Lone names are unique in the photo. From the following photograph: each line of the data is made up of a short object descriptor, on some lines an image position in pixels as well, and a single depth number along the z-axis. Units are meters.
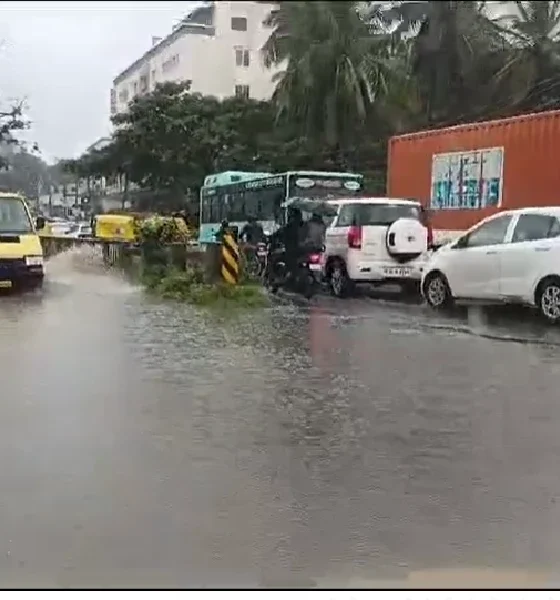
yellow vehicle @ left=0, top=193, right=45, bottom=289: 16.72
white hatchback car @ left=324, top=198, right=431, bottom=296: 15.29
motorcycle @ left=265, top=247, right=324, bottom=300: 16.33
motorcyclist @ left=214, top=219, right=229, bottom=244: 16.78
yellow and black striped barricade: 16.91
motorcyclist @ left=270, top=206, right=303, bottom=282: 16.11
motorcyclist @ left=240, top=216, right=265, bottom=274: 18.12
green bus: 17.86
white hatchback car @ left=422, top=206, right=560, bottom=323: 12.05
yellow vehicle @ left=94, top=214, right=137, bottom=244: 14.65
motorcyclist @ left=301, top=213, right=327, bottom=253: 16.16
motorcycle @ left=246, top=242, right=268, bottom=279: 17.58
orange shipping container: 14.61
